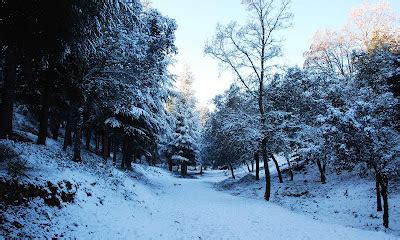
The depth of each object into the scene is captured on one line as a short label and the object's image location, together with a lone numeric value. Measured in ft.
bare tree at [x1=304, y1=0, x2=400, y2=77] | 90.13
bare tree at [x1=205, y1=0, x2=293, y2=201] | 67.00
